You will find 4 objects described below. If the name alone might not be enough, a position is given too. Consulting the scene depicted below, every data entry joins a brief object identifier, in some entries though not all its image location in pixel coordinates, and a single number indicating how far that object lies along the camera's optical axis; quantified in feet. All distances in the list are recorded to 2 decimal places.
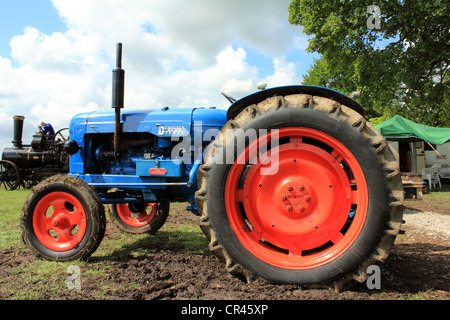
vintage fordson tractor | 6.81
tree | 33.88
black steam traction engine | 40.47
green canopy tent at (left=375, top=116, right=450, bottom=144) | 34.96
